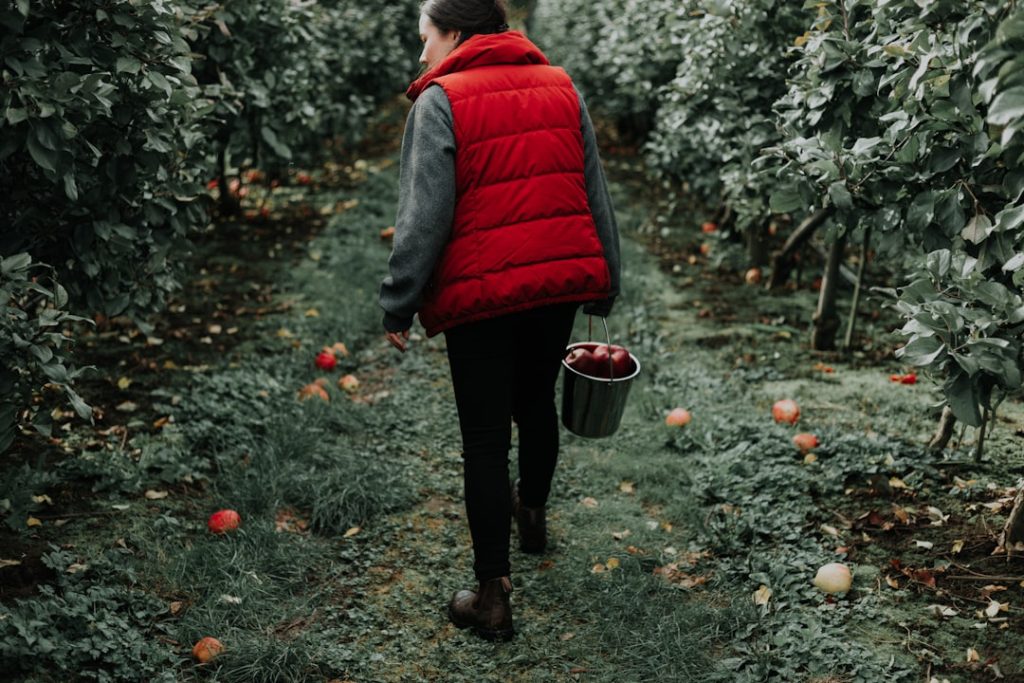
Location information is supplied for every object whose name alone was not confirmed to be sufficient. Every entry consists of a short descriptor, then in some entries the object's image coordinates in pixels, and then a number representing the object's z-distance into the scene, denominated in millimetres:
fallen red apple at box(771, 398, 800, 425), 3980
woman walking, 2512
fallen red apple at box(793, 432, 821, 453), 3719
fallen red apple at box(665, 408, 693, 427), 4137
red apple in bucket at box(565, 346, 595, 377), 3207
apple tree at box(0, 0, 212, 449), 2607
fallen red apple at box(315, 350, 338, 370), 4680
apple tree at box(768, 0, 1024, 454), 2391
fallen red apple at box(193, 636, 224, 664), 2639
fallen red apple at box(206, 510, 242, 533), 3246
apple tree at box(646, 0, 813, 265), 4652
